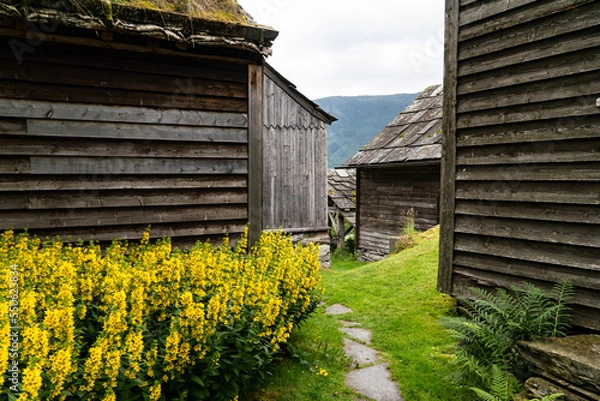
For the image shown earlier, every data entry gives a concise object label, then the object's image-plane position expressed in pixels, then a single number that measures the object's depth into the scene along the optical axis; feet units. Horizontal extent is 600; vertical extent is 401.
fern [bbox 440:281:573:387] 13.09
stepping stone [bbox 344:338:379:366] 15.62
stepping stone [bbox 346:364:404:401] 13.06
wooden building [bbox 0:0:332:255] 14.24
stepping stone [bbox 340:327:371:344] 17.82
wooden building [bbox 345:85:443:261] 40.68
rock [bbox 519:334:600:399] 10.36
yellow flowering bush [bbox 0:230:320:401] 6.90
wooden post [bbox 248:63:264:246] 17.90
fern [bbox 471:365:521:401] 10.90
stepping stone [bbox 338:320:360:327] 19.63
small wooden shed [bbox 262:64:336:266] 33.53
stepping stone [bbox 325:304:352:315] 21.63
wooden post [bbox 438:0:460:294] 17.99
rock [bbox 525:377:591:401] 10.65
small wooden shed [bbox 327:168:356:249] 63.77
